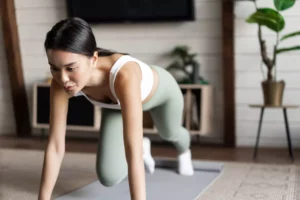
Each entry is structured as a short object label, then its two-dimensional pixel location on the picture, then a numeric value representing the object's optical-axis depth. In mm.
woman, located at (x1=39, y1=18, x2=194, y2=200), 1463
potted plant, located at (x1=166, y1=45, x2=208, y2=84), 3387
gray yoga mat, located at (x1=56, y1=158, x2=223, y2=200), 2092
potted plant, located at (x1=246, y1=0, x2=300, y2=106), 2865
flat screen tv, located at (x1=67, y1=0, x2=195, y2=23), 3363
